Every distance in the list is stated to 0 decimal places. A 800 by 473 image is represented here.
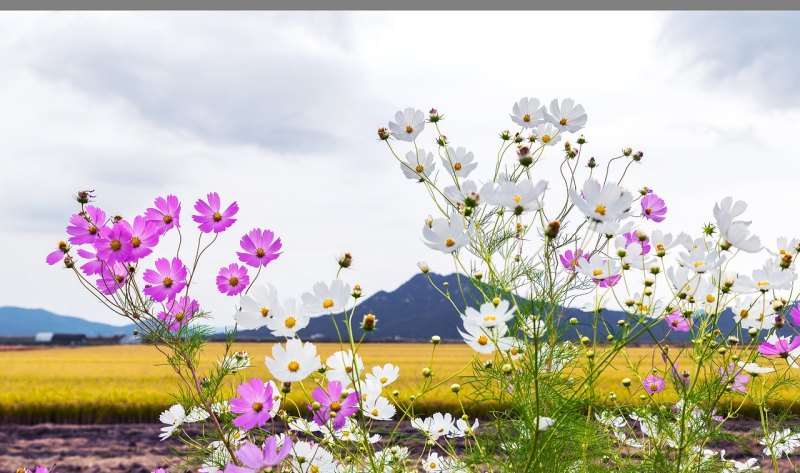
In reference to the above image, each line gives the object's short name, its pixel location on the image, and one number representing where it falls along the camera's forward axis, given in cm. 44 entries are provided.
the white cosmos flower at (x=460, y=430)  210
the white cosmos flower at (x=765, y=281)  157
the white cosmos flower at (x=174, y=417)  188
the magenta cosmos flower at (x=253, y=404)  133
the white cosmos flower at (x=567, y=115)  187
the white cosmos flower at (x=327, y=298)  119
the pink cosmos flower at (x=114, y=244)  158
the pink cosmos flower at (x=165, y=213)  167
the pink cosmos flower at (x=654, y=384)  216
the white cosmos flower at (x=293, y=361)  120
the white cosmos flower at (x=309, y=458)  157
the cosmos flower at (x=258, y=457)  124
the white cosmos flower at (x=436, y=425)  212
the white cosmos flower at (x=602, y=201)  108
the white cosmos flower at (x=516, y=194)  104
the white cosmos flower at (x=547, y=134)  196
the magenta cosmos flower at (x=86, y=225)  162
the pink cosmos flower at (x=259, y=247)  162
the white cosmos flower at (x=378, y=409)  175
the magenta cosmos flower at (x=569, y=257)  176
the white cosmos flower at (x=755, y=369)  183
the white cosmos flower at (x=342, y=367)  129
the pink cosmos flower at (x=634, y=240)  168
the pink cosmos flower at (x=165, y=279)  166
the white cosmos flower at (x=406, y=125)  191
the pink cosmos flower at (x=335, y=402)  134
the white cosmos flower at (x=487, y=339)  119
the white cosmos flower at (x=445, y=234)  116
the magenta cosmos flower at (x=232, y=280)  171
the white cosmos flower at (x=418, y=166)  192
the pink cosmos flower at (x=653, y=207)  196
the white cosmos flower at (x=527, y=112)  192
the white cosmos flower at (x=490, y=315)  111
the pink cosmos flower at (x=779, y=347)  188
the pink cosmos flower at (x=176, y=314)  171
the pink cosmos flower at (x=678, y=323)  207
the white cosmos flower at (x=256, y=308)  140
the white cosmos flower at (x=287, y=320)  130
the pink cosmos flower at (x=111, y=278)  164
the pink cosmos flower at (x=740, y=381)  212
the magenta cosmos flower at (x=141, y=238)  161
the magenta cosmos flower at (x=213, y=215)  168
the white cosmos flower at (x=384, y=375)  178
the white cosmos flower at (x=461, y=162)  194
